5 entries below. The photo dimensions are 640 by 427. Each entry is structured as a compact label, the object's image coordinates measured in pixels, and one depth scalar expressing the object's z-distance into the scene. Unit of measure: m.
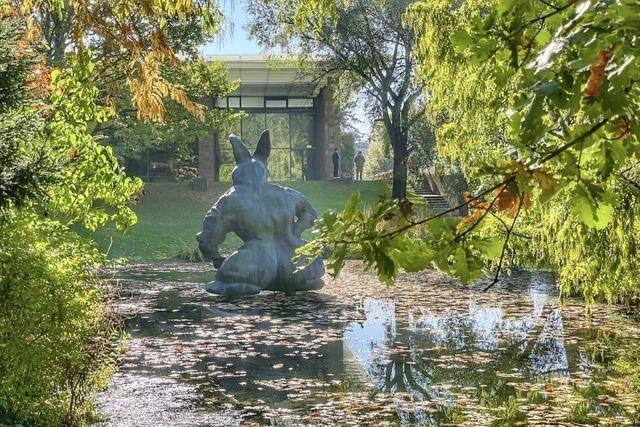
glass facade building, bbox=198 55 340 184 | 39.78
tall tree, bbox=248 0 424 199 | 29.48
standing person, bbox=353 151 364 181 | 41.19
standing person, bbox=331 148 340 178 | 38.19
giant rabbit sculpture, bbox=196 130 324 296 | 12.37
